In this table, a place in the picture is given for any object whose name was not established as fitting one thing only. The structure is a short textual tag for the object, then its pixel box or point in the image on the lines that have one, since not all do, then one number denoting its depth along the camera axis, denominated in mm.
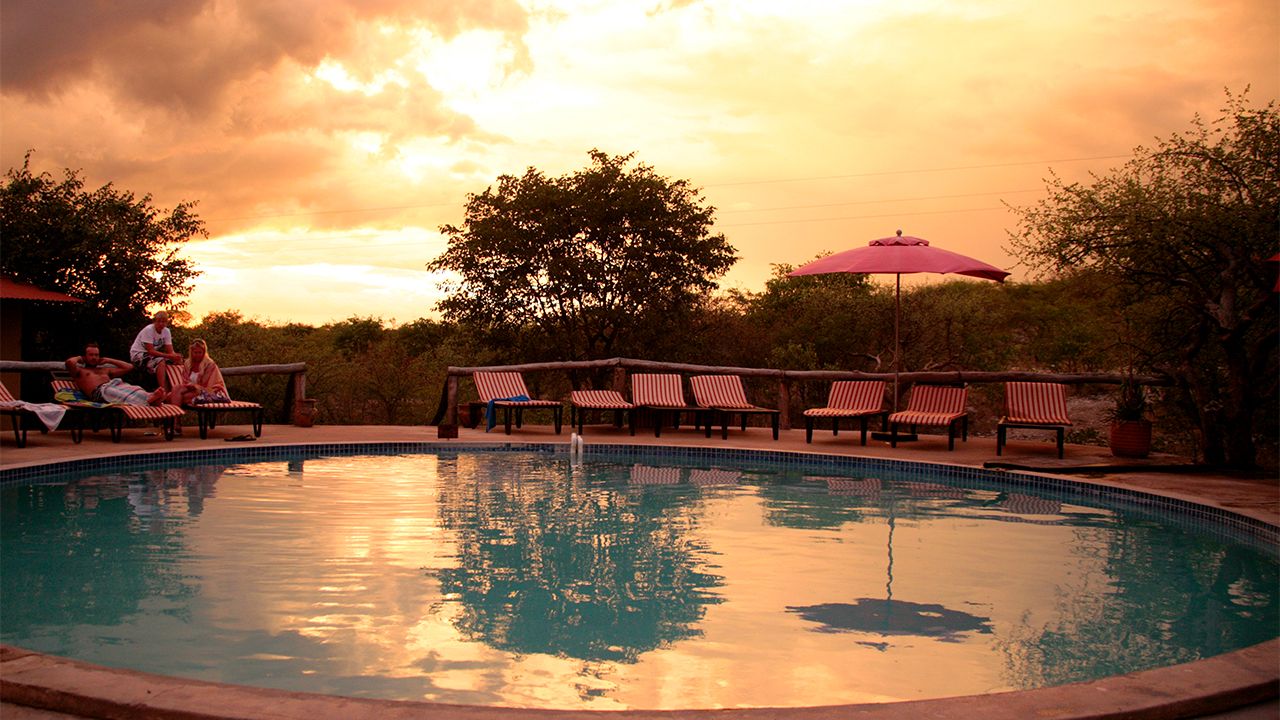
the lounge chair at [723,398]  11406
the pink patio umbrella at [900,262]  9805
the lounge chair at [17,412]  9035
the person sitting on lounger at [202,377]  10312
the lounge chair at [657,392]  11742
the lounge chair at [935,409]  10203
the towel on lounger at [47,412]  9156
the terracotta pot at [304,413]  11672
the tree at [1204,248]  8289
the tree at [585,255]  16797
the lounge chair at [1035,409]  9867
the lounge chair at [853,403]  10656
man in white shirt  10242
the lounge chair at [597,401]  11453
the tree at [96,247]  13664
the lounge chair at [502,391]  11531
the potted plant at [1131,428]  9547
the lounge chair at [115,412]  9391
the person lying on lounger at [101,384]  9742
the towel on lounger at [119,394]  9727
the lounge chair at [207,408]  10078
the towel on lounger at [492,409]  11477
